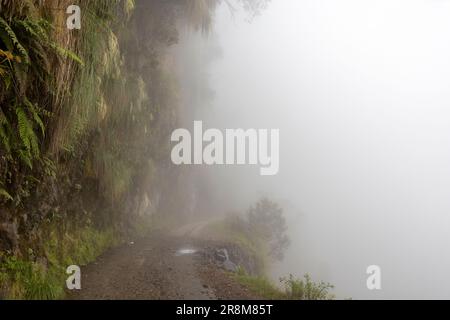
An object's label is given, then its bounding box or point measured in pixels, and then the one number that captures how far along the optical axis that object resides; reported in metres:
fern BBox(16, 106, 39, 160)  5.17
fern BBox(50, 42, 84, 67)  5.55
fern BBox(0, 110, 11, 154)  5.25
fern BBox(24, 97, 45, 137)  5.54
